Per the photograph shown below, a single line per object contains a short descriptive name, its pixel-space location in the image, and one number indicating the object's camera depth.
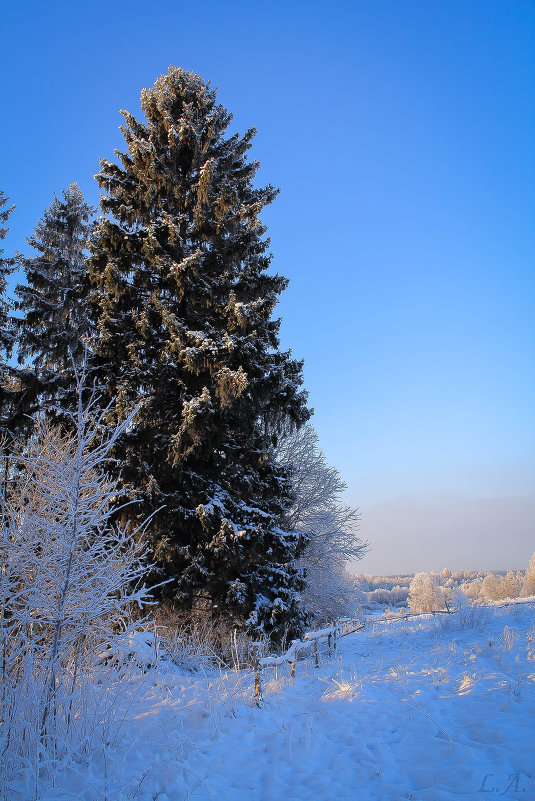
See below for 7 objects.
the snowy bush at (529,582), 58.71
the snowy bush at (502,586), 67.88
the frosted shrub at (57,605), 3.63
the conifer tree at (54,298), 14.87
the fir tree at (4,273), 16.00
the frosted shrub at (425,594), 62.78
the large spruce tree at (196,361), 9.51
